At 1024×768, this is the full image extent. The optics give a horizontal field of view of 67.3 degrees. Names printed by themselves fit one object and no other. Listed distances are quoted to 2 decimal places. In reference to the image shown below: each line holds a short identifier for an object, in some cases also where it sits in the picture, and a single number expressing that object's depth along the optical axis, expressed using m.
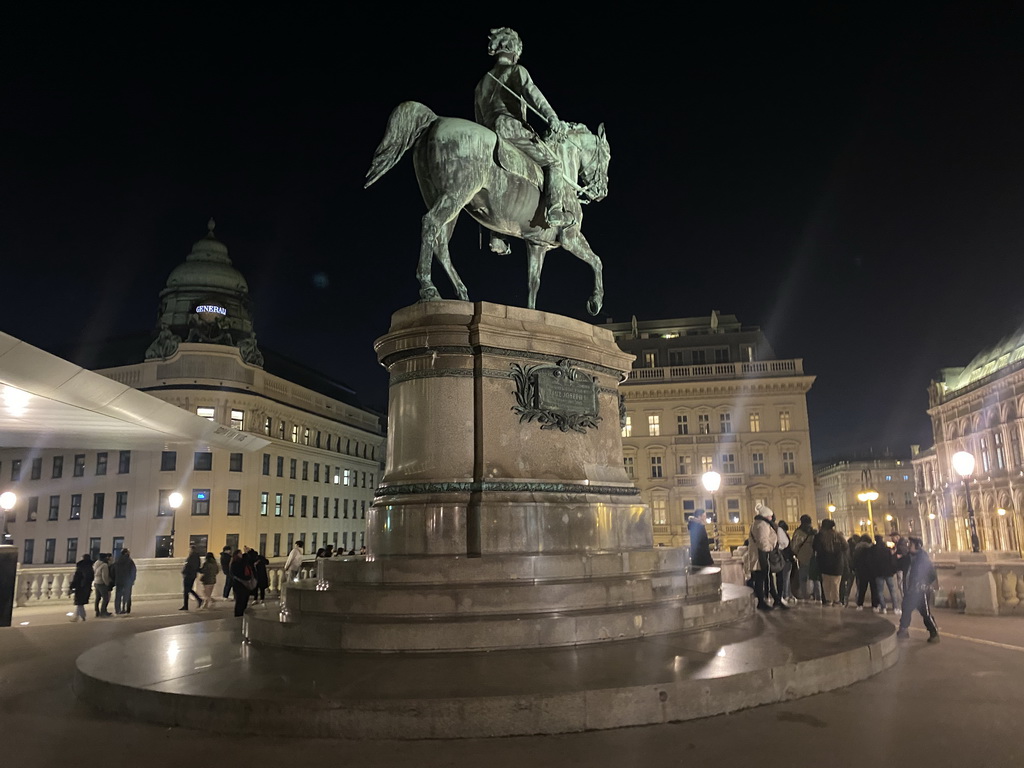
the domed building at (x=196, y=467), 56.38
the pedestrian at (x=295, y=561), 19.25
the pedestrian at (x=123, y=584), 19.36
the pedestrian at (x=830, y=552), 14.48
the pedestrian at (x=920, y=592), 10.22
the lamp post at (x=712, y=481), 20.72
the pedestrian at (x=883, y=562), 13.52
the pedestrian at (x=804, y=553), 15.47
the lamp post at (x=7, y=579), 16.17
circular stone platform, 5.81
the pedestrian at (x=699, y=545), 14.72
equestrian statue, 10.93
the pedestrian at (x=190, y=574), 19.47
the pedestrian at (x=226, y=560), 20.64
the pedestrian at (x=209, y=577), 20.94
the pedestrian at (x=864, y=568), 13.85
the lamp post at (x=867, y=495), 38.75
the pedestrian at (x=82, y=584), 17.69
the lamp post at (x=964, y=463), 16.88
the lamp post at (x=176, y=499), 29.93
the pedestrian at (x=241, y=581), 14.37
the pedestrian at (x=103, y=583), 19.13
